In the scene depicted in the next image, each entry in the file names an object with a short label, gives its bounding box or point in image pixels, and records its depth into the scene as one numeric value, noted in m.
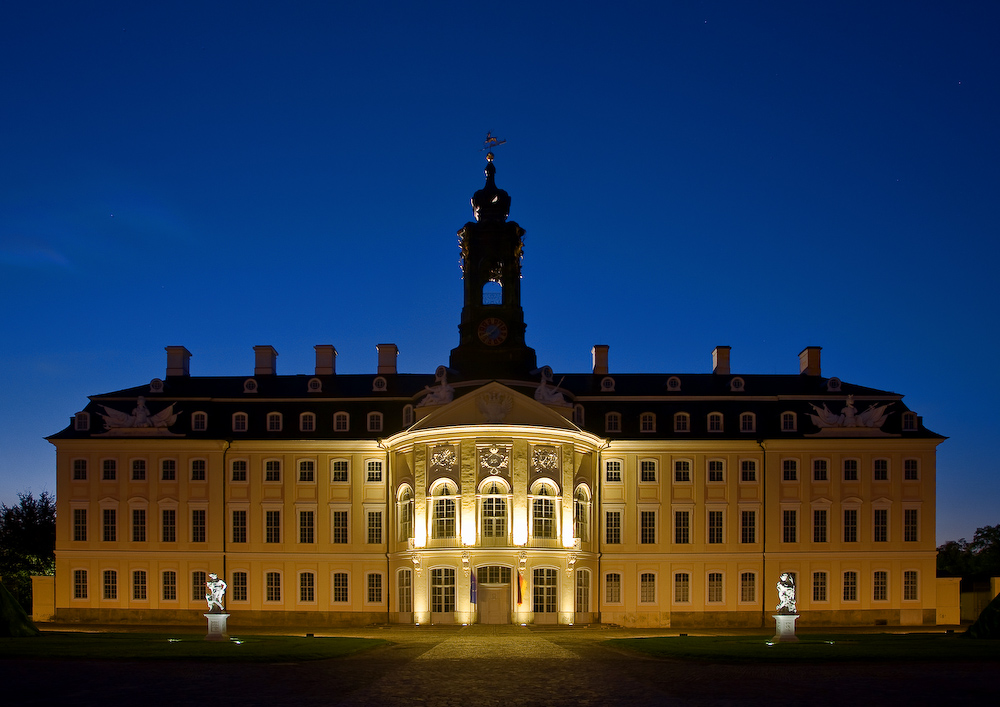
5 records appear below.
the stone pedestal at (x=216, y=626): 38.11
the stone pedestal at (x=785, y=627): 37.19
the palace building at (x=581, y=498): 58.28
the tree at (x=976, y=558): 94.12
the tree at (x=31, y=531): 71.56
